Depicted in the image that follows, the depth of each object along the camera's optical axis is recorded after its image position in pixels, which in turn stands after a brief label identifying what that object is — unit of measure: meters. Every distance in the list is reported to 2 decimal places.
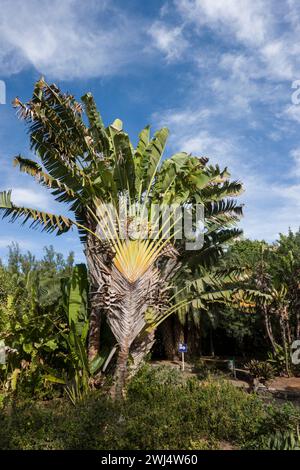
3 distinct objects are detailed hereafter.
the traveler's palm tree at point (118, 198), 8.61
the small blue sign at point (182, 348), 13.57
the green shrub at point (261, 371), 11.07
